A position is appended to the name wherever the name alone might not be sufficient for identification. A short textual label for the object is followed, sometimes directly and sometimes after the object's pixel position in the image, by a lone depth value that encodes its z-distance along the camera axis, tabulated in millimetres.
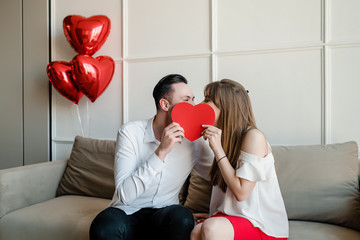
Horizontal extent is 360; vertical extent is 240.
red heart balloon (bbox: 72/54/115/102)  2301
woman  1254
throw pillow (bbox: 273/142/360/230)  1563
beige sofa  1562
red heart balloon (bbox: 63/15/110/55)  2365
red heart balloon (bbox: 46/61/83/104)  2426
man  1289
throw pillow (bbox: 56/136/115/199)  2143
